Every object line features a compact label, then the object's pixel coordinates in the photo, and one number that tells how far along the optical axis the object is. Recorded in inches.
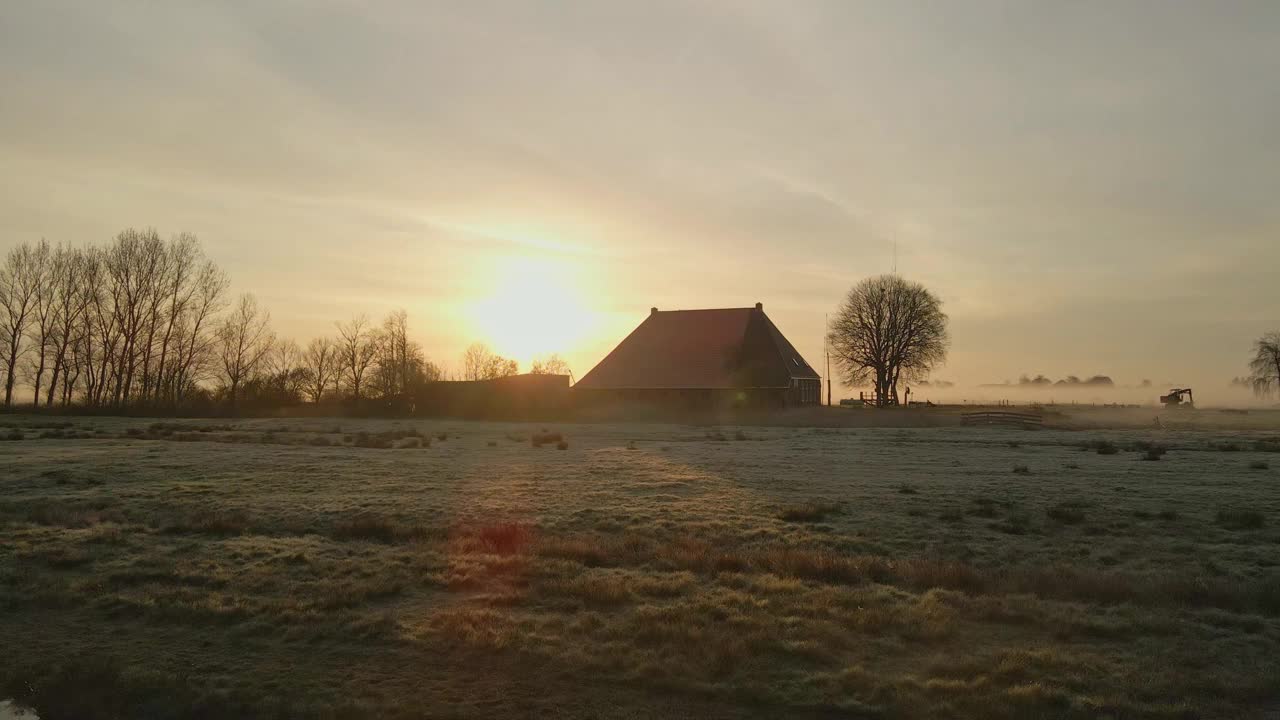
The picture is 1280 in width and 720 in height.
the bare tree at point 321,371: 3710.6
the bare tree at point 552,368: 5295.3
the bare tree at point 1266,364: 3695.9
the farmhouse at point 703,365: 2763.3
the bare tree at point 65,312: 2667.3
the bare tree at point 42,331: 2650.1
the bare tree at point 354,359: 3831.2
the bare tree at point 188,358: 2871.6
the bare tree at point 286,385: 3056.1
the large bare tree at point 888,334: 3179.1
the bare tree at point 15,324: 2618.1
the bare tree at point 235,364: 3105.3
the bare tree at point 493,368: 4419.3
